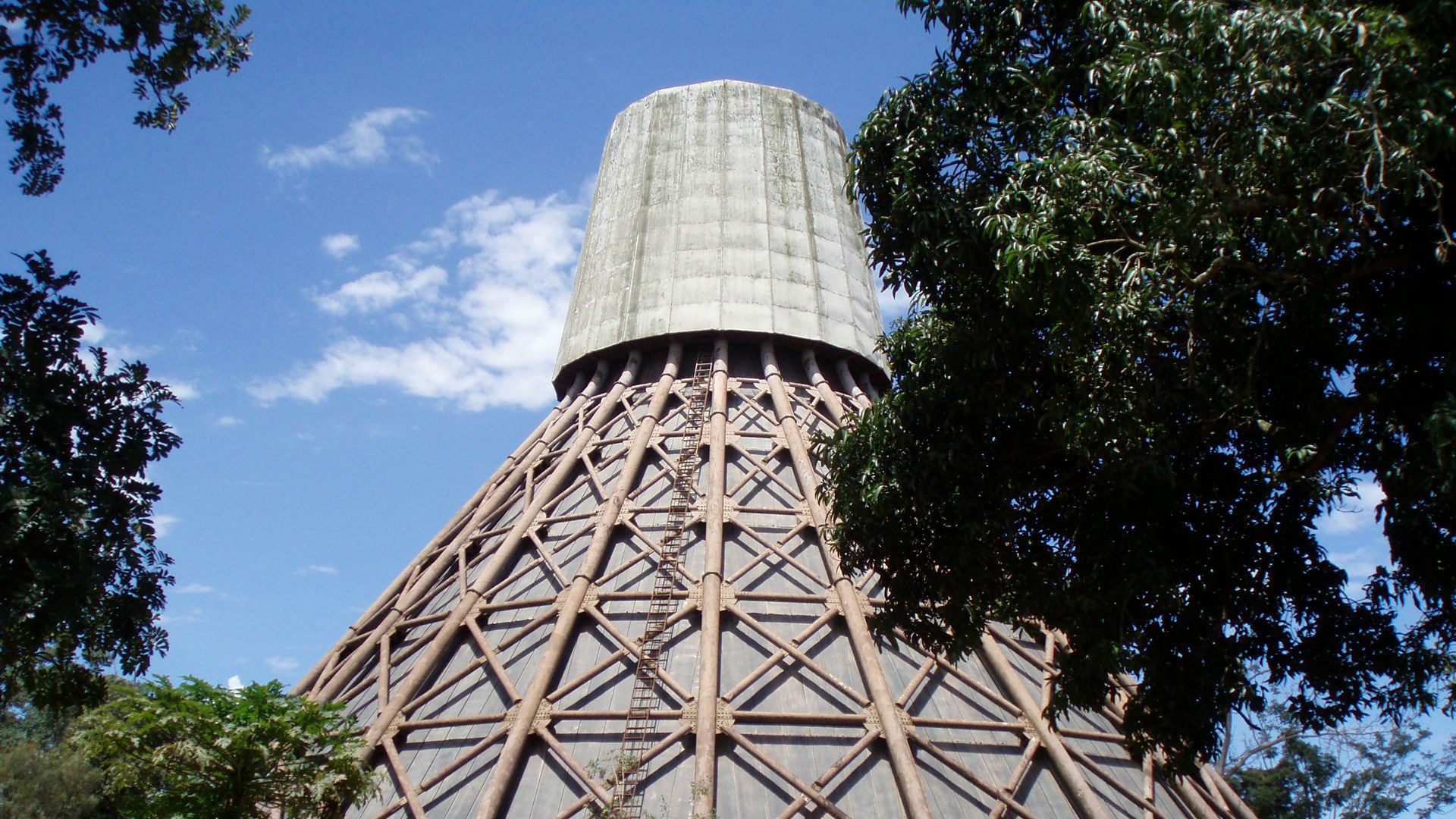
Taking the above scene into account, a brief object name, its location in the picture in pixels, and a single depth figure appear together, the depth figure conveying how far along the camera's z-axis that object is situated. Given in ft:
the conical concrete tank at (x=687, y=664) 40.06
